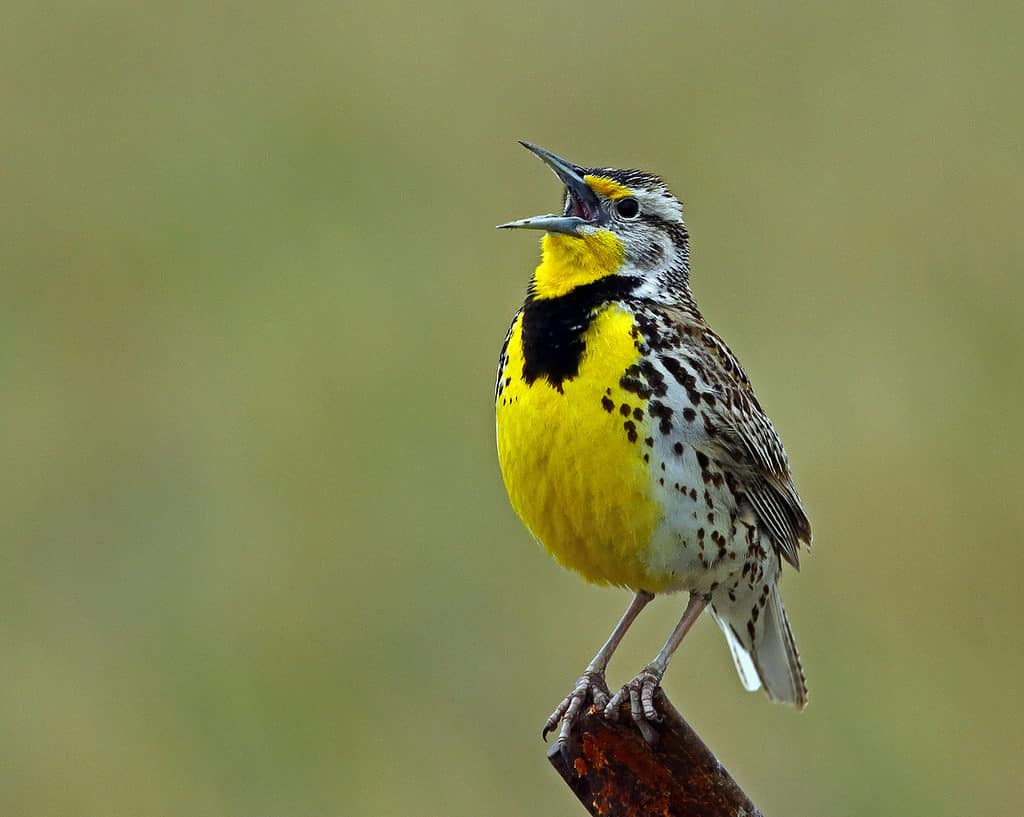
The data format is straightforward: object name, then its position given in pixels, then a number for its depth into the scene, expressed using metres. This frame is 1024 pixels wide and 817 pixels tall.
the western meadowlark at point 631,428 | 6.35
